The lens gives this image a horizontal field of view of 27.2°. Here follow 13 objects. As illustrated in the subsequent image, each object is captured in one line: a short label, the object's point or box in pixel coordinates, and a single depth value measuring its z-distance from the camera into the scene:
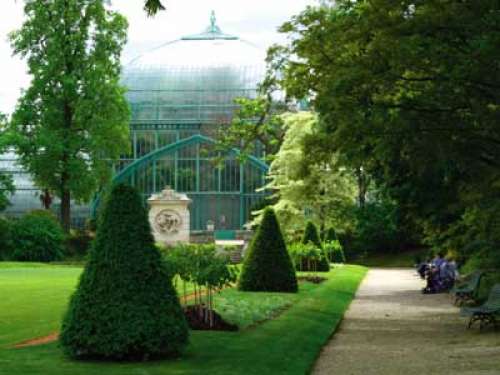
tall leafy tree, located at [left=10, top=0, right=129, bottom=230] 48.69
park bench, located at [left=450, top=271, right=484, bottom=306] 21.86
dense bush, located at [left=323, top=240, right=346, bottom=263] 45.58
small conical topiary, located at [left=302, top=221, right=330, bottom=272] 38.66
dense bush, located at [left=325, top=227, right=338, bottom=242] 50.25
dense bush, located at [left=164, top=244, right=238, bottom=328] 14.77
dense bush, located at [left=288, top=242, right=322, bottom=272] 34.28
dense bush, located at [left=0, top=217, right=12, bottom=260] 47.97
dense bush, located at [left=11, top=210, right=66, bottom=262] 47.44
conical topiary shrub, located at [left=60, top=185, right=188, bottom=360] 11.23
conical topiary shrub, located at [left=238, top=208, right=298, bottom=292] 24.45
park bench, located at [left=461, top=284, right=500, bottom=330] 16.44
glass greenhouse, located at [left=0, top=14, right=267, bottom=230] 64.06
